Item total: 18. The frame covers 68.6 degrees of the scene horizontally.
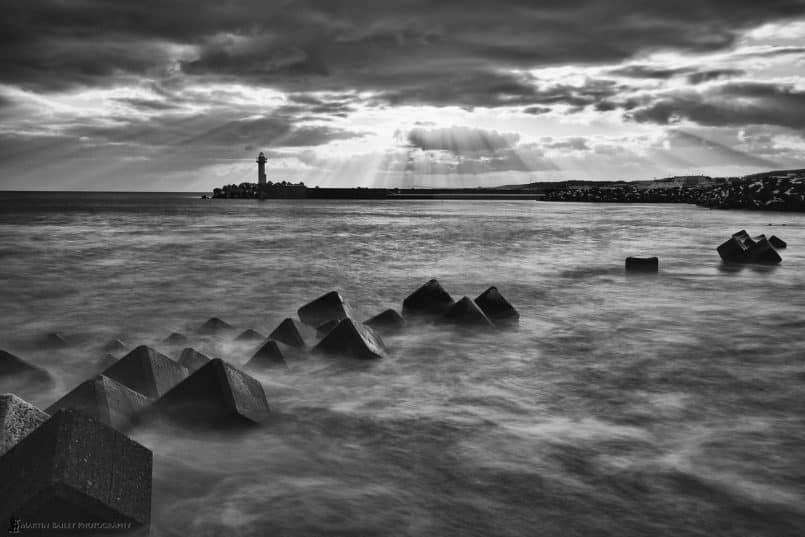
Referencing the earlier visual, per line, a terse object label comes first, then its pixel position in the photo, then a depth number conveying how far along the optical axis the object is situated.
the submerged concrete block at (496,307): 8.77
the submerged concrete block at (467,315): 8.21
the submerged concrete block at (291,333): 6.67
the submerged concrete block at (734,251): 16.23
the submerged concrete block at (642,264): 14.91
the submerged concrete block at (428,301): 8.86
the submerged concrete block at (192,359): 5.52
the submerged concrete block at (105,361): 5.94
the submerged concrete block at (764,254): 15.43
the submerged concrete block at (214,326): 8.02
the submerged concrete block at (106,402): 3.86
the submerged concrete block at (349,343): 6.46
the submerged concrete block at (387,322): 8.11
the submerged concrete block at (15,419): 2.94
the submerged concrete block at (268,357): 6.07
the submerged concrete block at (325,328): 7.16
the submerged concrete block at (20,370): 5.36
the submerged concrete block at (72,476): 2.42
